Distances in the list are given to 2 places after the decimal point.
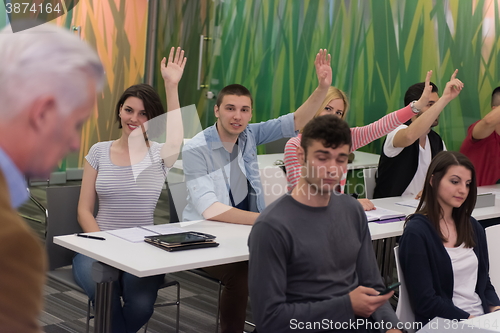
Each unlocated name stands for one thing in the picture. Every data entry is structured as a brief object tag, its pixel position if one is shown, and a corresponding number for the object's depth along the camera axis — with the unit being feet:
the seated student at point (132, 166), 9.40
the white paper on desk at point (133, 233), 8.29
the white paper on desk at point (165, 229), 8.82
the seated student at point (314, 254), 6.30
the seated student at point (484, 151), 14.47
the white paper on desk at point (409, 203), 11.83
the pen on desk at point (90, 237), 8.18
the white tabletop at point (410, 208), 11.15
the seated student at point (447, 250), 7.72
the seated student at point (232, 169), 9.47
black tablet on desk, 7.88
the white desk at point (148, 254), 7.07
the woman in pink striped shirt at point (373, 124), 11.64
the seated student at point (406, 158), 12.68
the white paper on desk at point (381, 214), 10.17
